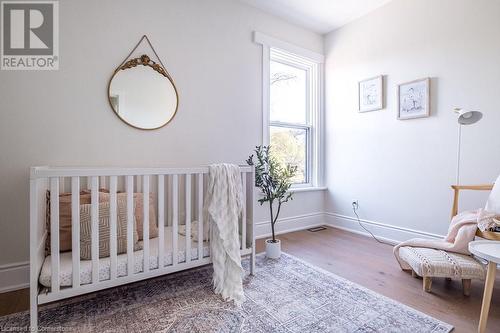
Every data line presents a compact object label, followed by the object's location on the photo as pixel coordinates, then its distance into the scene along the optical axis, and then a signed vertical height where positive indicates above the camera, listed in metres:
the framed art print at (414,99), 2.49 +0.66
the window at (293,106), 3.03 +0.75
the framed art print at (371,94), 2.87 +0.82
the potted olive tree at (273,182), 2.36 -0.18
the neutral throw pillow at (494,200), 1.79 -0.26
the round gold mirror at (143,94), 2.12 +0.60
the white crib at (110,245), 1.31 -0.51
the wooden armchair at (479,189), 1.67 -0.35
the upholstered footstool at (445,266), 1.68 -0.70
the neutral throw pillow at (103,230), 1.49 -0.41
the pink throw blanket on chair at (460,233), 1.78 -0.51
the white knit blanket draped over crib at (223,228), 1.76 -0.46
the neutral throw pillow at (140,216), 1.86 -0.40
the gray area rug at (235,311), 1.38 -0.90
